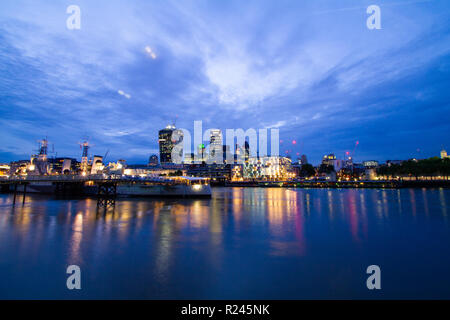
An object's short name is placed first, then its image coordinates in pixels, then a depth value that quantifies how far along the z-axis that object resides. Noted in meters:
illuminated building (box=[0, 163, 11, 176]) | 189.75
